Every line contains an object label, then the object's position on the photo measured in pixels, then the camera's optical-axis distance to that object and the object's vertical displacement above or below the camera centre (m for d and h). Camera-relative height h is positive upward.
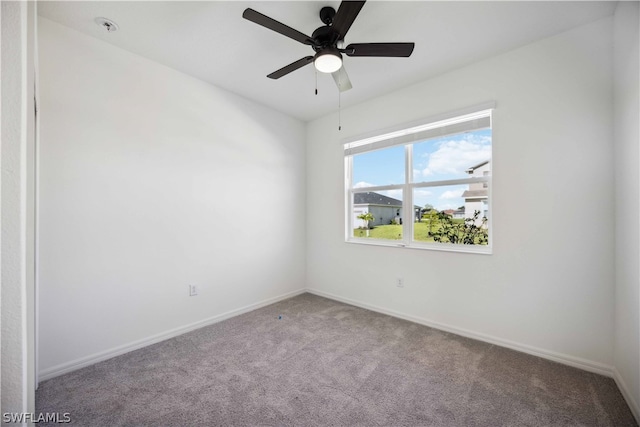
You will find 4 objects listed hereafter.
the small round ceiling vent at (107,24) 1.97 +1.42
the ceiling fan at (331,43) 1.61 +1.14
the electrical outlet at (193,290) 2.75 -0.81
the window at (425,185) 2.65 +0.31
